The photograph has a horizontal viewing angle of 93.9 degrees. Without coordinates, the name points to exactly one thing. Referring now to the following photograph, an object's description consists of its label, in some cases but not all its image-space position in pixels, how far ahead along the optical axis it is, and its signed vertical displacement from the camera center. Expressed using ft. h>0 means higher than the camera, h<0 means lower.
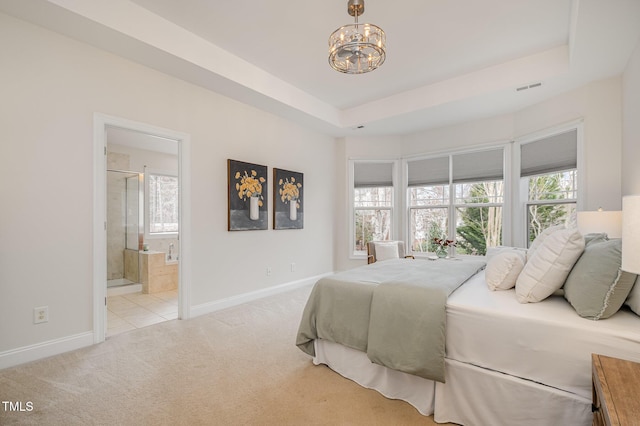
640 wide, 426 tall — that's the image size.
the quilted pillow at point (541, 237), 7.88 -0.71
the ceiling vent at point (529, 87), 11.49 +4.89
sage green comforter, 5.79 -2.28
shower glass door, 16.87 -0.80
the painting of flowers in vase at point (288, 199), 15.02 +0.65
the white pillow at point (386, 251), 15.84 -2.13
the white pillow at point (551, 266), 5.60 -1.06
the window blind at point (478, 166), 15.43 +2.43
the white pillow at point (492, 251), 11.37 -1.56
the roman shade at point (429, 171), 17.29 +2.38
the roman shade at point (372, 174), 19.02 +2.38
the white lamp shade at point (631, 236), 4.04 -0.35
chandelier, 7.18 +4.08
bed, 4.67 -2.55
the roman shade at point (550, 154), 12.12 +2.48
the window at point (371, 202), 19.03 +0.60
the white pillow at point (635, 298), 4.90 -1.48
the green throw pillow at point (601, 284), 4.88 -1.23
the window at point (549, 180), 12.31 +1.37
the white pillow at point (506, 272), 6.80 -1.39
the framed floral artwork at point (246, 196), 13.01 +0.71
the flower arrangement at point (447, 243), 14.93 -1.59
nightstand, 3.07 -2.09
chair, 15.89 -2.17
